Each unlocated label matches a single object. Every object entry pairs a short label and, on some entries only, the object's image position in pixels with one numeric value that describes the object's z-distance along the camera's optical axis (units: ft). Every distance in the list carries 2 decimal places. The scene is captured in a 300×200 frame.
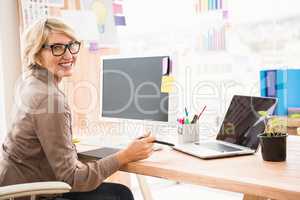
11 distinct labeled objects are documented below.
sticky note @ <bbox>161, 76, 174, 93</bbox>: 5.60
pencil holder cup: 5.63
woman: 4.52
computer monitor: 5.76
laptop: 4.87
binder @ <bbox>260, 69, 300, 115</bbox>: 7.97
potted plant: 4.31
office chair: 4.14
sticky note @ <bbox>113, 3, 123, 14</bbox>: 10.30
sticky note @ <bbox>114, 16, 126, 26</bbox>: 10.33
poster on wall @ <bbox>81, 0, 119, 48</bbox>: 9.54
